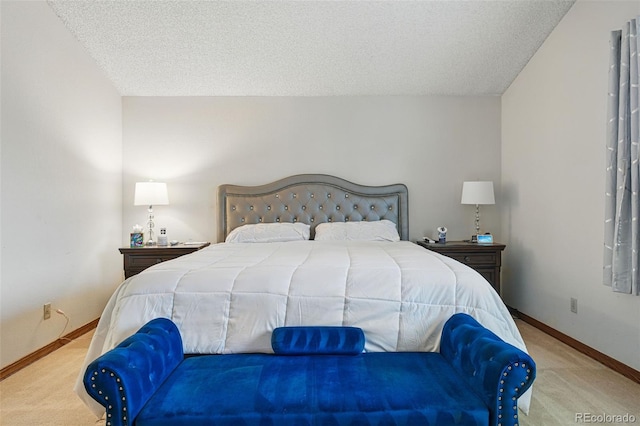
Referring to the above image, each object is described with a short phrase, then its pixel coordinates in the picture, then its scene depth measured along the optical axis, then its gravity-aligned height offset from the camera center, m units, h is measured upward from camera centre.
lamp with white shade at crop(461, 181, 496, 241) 3.91 +0.19
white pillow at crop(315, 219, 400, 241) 3.84 -0.20
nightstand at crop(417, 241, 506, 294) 3.79 -0.44
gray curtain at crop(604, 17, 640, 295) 2.28 +0.28
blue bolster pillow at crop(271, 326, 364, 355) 1.75 -0.59
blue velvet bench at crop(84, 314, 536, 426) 1.34 -0.66
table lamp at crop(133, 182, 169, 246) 3.90 +0.16
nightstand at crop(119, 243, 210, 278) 3.69 -0.43
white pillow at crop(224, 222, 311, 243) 3.82 -0.23
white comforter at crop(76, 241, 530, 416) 1.84 -0.46
